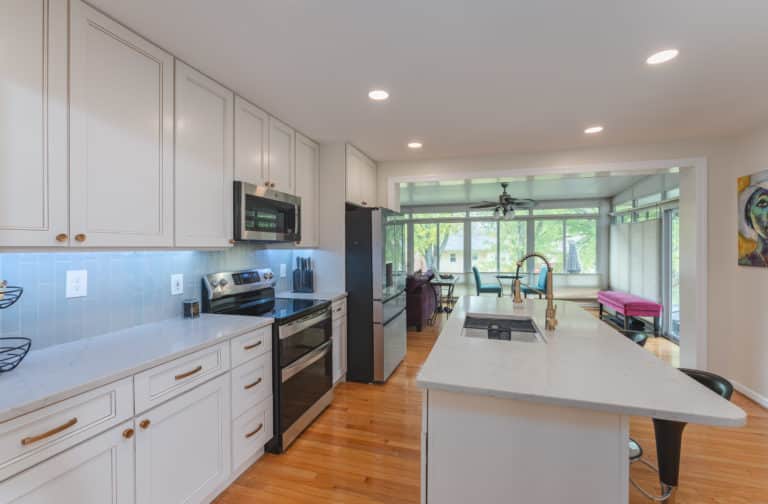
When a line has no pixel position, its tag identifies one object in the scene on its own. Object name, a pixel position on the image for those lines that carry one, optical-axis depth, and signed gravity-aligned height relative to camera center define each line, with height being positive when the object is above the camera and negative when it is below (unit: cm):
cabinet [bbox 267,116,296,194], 267 +80
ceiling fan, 552 +83
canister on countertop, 212 -35
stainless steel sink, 197 -47
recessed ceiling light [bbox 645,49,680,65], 178 +107
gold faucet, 195 -33
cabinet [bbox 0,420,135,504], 101 -74
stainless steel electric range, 219 -63
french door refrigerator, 324 -40
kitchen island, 106 -57
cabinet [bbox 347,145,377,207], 345 +83
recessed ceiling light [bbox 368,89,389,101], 225 +109
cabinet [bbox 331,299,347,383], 308 -80
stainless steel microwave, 226 +29
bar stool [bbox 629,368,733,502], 144 -85
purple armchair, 533 -75
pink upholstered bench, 482 -80
